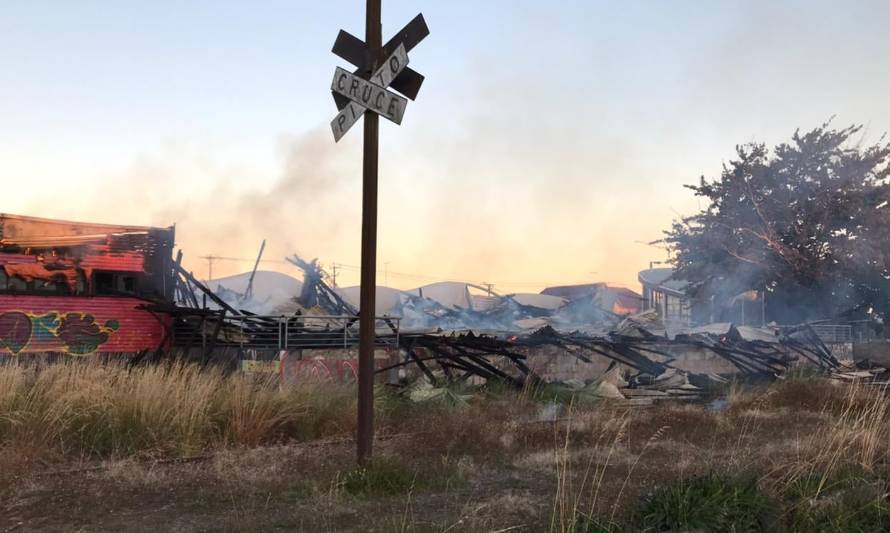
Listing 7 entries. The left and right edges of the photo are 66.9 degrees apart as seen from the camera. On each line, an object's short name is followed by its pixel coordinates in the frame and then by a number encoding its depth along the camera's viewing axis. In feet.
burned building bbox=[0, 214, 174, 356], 48.78
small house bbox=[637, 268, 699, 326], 126.00
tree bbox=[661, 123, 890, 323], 88.07
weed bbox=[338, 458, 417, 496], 19.19
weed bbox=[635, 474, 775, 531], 14.39
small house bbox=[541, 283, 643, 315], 145.37
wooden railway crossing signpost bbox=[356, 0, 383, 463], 20.01
